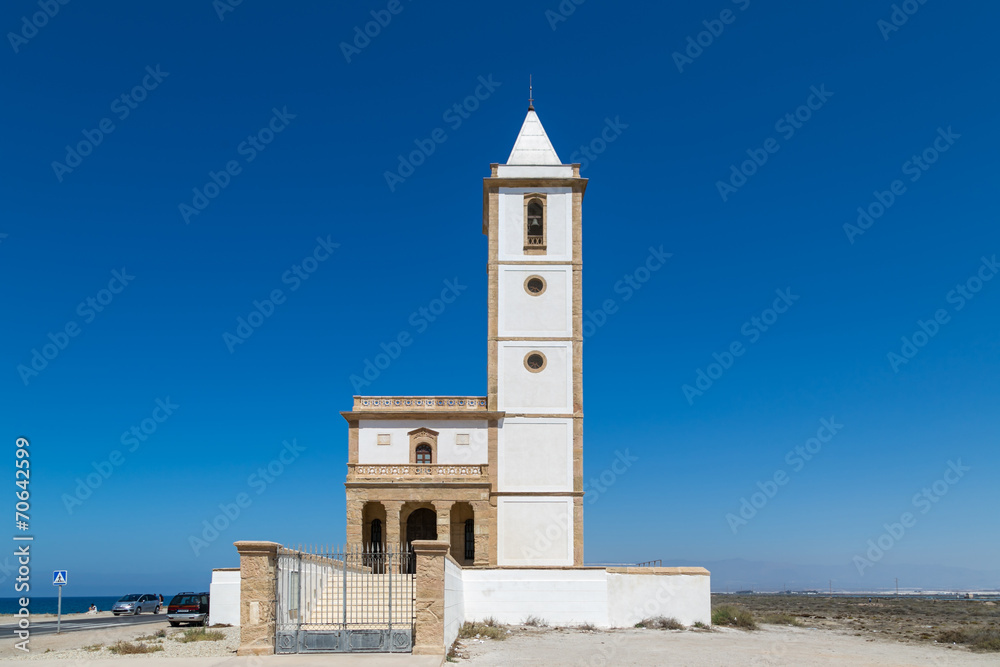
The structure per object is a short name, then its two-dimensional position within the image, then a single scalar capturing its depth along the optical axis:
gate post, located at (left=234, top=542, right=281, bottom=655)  16.52
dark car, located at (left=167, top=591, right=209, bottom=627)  29.17
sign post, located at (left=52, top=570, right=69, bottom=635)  27.80
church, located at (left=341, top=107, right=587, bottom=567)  34.41
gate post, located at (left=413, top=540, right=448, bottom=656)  16.84
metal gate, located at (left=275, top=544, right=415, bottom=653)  16.77
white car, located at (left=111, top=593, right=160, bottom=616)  43.62
